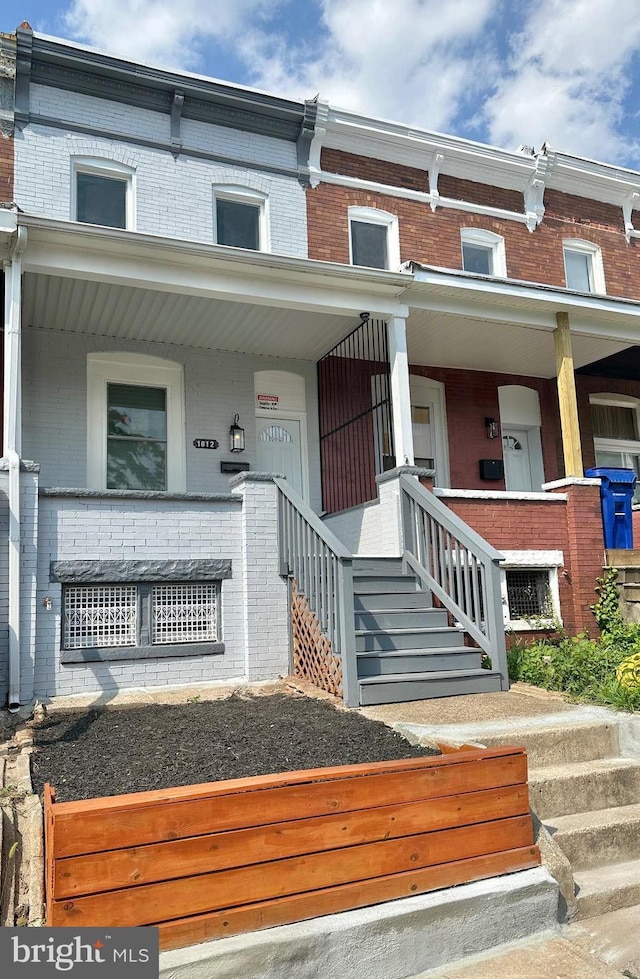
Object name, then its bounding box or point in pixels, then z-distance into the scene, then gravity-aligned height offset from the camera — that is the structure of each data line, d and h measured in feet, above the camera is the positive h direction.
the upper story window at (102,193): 32.96 +17.62
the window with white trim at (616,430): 43.24 +8.45
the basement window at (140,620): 22.93 -0.73
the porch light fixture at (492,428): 40.14 +8.08
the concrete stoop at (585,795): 12.87 -4.23
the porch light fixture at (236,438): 33.55 +6.77
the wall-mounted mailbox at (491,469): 39.45 +5.90
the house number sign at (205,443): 33.22 +6.54
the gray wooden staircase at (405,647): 21.06 -1.82
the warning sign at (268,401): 35.01 +8.71
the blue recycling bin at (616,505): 32.12 +3.09
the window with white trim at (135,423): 31.94 +7.41
